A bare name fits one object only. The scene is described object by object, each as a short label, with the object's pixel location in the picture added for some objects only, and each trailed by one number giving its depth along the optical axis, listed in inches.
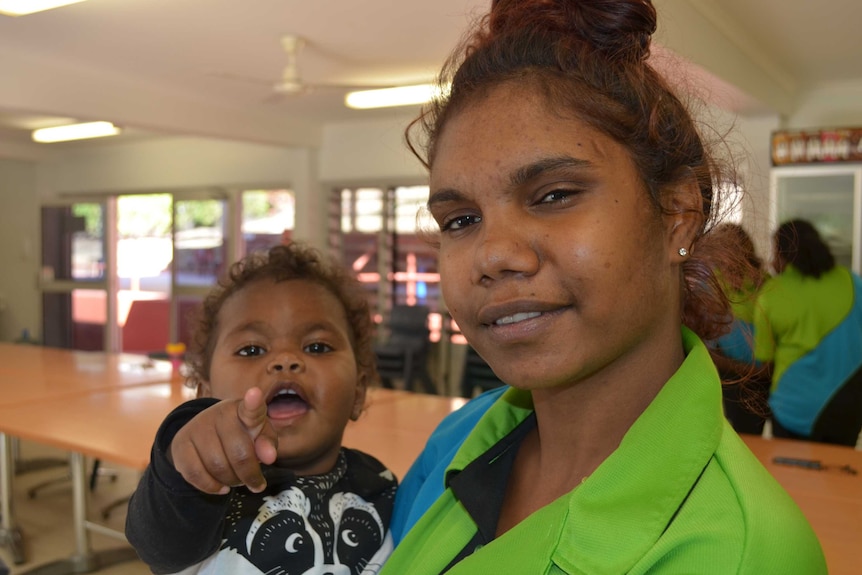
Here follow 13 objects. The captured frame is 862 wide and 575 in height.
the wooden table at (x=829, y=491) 75.5
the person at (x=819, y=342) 145.6
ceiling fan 191.8
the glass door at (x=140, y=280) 404.2
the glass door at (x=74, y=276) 411.2
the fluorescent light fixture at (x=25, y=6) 143.1
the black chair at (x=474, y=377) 237.5
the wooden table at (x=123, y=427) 110.9
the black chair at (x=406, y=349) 280.1
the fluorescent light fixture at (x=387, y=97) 214.8
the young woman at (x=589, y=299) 28.5
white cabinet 224.5
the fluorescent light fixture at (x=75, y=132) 297.1
